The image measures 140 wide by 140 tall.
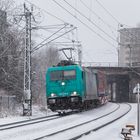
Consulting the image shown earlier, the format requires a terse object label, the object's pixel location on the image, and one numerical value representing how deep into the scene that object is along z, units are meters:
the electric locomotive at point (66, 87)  33.12
